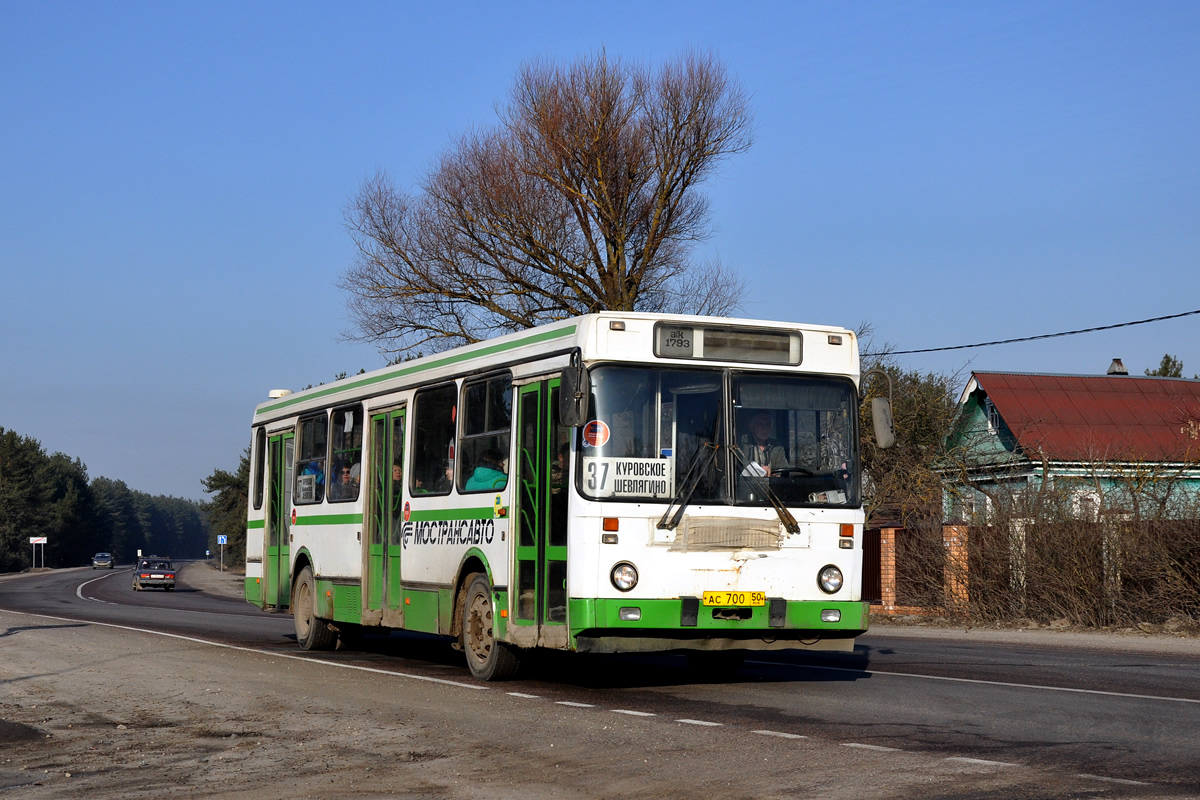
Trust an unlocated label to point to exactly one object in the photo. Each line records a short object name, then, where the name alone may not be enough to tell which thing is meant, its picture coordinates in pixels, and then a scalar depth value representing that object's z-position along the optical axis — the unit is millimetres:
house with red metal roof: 26719
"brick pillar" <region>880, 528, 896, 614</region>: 28297
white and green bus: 11570
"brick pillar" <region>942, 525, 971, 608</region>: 25516
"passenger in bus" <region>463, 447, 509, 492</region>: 12955
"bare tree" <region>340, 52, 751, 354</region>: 35719
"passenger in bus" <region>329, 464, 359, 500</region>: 16516
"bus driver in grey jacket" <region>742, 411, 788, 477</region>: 11969
